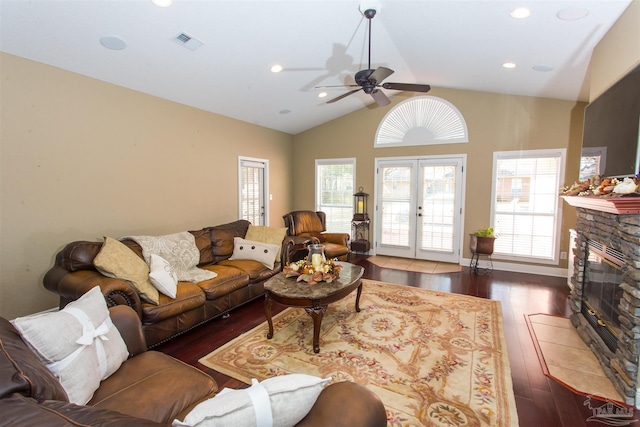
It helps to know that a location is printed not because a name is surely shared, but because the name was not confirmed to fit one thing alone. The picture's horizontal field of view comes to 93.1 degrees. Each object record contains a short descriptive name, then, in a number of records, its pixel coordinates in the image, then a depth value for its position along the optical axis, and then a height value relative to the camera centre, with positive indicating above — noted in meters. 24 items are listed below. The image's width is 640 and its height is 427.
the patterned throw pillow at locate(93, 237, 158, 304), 2.79 -0.72
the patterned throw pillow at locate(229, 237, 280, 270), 4.13 -0.82
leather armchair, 4.90 -0.76
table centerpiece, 3.03 -0.81
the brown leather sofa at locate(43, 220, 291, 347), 2.64 -1.01
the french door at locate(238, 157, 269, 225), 5.87 +0.05
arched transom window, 5.63 +1.37
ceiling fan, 2.96 +1.15
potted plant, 5.09 -0.78
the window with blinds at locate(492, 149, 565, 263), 5.00 -0.14
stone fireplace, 2.14 -0.80
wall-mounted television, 2.25 +0.59
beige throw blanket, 3.40 -0.72
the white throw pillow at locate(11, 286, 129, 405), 1.35 -0.74
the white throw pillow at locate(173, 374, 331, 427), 0.82 -0.62
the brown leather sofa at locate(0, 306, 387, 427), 0.77 -0.74
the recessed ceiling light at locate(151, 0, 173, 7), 2.53 +1.59
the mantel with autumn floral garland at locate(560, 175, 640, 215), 2.14 +0.01
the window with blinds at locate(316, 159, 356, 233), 6.82 +0.05
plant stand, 5.09 -0.91
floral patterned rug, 2.11 -1.44
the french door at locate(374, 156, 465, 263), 5.78 -0.26
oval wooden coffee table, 2.74 -0.93
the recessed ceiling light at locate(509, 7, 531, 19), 2.67 +1.64
